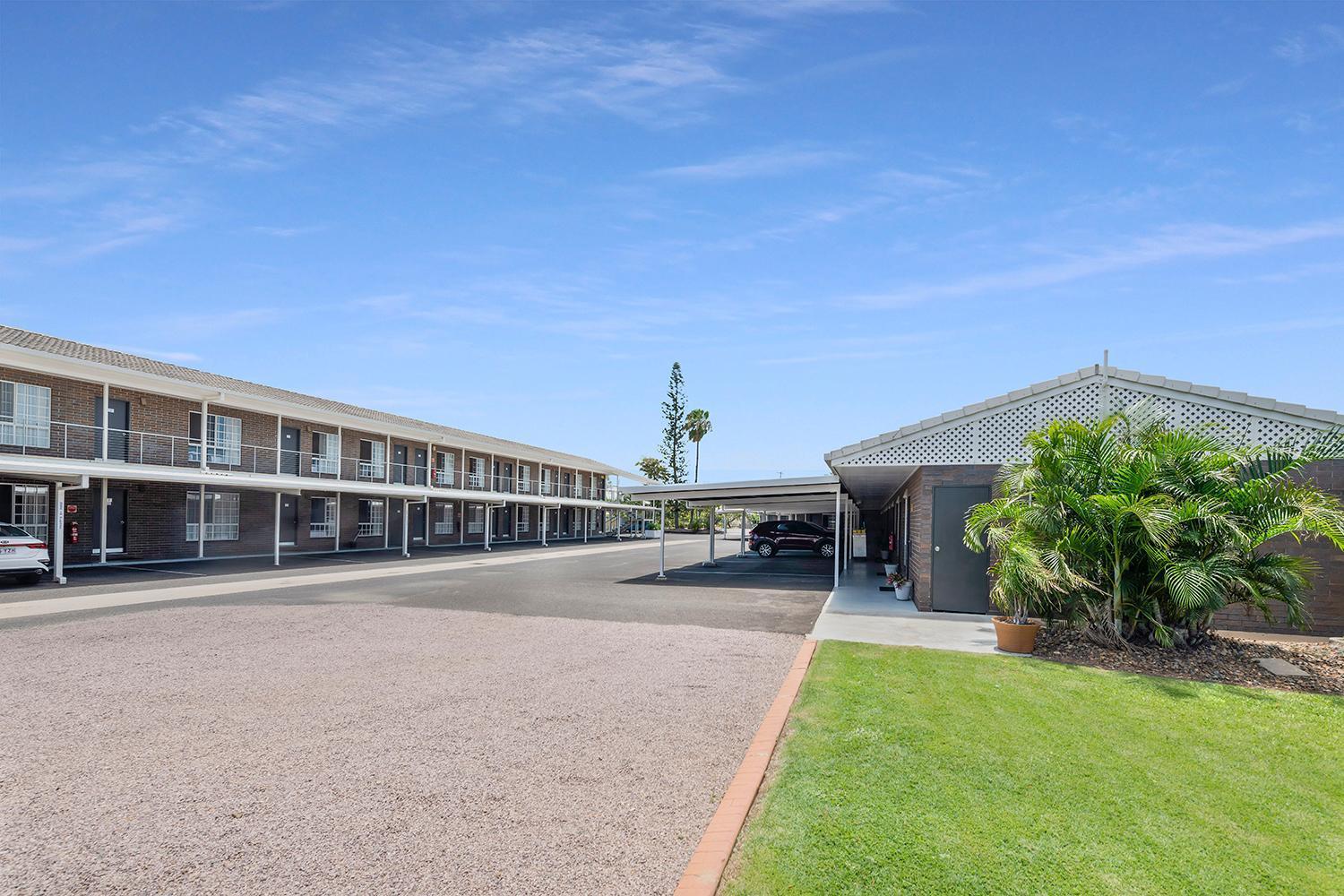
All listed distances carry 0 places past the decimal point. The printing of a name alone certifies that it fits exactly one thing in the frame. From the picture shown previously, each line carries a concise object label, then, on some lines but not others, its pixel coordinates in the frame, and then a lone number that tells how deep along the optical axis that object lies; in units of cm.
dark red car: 3145
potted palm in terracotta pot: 927
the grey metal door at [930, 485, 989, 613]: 1324
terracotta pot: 959
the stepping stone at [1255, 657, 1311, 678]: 860
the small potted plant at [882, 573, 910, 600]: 1546
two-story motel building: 1962
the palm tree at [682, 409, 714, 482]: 6829
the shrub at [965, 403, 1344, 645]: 875
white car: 1628
